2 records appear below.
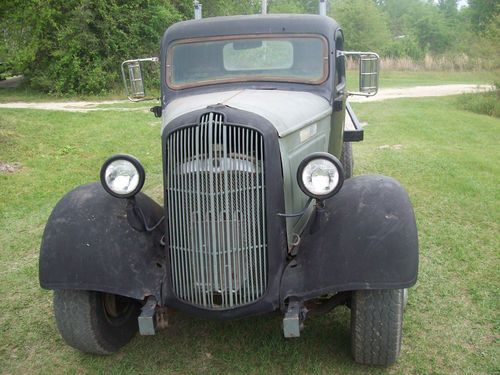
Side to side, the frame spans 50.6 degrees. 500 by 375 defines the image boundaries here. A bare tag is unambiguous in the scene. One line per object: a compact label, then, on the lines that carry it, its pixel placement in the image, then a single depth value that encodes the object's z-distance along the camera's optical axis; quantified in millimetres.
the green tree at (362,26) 43594
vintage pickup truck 2924
